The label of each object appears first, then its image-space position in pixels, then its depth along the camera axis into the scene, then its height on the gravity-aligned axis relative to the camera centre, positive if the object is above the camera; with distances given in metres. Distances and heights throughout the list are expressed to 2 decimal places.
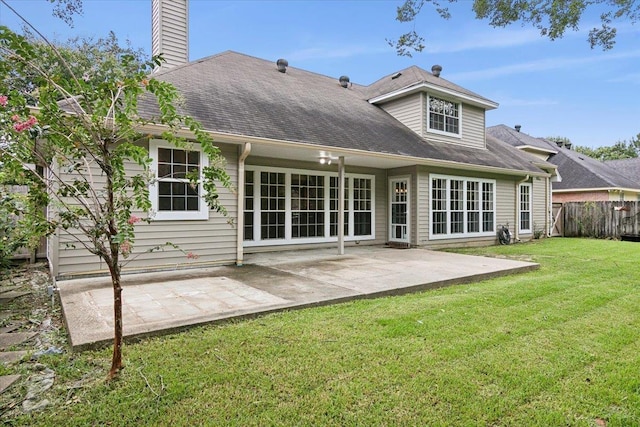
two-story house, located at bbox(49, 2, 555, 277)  6.87 +1.20
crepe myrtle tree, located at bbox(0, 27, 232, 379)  2.33 +0.53
